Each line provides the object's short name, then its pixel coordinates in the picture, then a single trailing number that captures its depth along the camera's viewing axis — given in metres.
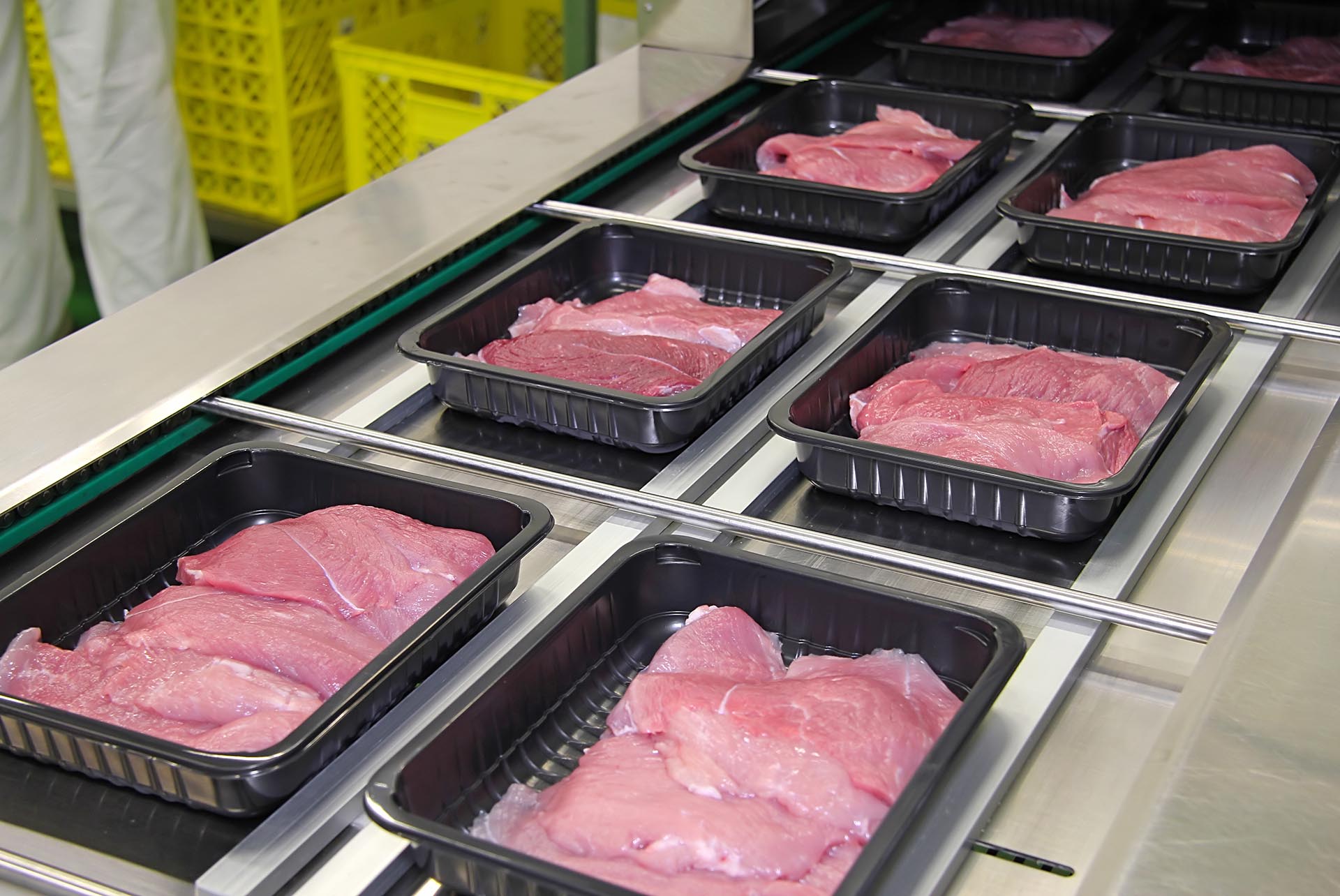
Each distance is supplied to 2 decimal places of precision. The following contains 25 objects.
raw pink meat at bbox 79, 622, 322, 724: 1.07
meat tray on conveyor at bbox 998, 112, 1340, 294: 1.68
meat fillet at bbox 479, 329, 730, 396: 1.48
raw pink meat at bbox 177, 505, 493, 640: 1.20
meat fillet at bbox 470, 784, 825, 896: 0.92
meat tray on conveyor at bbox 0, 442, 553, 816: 0.98
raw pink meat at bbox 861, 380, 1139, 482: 1.34
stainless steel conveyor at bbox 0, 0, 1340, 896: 0.97
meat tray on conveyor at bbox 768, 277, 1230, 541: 1.27
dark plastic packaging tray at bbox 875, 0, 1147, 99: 2.26
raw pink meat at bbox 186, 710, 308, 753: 1.01
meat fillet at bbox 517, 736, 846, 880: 0.94
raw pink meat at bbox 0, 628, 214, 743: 1.06
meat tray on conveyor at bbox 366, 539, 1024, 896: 0.91
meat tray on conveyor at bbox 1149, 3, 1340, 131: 2.13
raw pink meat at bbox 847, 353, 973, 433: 1.54
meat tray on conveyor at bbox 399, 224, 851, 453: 1.41
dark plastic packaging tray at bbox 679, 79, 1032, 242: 1.83
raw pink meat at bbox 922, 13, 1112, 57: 2.43
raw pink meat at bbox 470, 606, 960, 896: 0.95
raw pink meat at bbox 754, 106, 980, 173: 2.00
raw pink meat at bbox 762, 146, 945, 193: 1.93
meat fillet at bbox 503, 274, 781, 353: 1.62
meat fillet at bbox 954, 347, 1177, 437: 1.46
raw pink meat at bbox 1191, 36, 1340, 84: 2.30
